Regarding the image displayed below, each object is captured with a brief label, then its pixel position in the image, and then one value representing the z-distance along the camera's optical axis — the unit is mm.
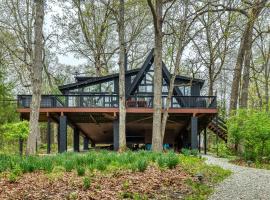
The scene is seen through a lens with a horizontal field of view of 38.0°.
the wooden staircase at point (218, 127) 25484
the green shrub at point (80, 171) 8055
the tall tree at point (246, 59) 18344
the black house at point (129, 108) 23469
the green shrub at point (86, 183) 7011
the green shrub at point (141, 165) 8930
